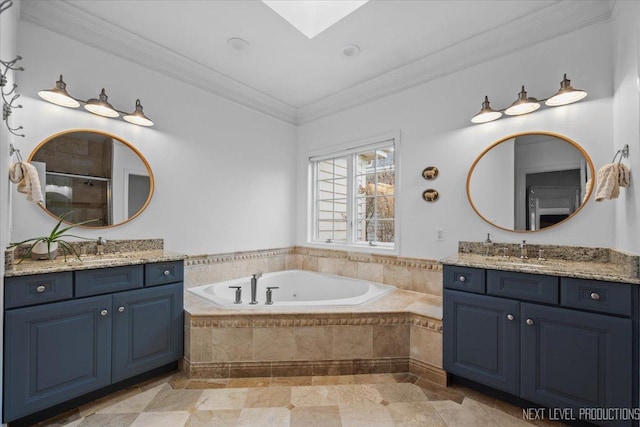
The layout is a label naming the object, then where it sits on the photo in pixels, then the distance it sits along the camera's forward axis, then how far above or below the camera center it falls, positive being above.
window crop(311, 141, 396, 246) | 3.24 +0.24
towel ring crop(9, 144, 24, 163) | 1.79 +0.40
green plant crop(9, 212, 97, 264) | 1.90 -0.19
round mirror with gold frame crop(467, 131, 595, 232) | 2.12 +0.30
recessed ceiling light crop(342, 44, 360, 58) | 2.50 +1.48
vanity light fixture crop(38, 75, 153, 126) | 1.98 +0.82
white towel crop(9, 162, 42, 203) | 1.81 +0.21
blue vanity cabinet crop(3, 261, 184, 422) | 1.59 -0.77
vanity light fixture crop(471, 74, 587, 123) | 1.97 +0.86
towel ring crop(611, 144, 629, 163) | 1.79 +0.43
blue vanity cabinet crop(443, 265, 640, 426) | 1.52 -0.72
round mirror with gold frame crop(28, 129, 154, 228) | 2.11 +0.29
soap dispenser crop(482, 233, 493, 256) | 2.41 -0.24
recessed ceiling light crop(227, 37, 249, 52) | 2.40 +1.47
